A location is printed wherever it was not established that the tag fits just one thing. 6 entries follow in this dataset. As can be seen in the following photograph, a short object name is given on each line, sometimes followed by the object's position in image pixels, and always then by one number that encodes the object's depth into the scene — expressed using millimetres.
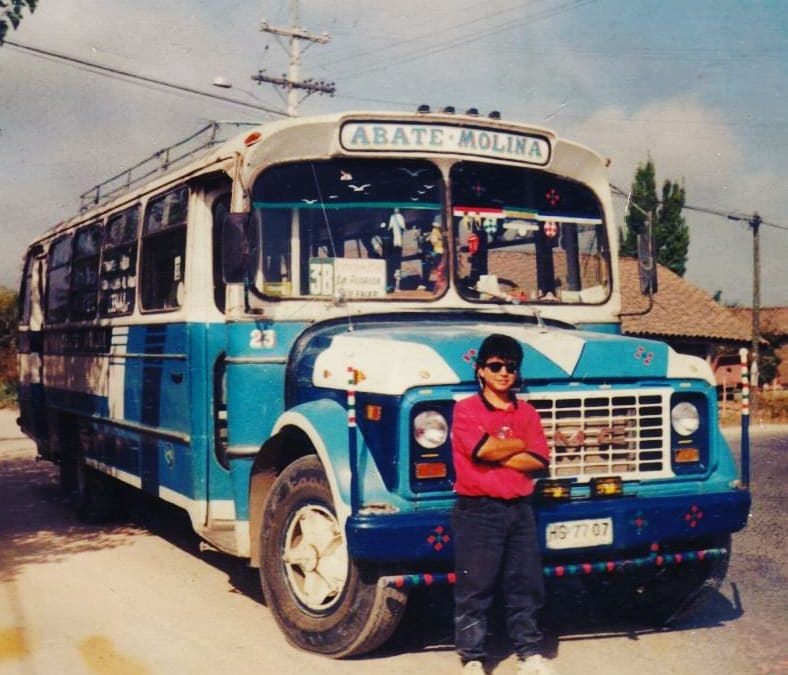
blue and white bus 5184
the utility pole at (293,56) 28656
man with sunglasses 4914
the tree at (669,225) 53844
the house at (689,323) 35406
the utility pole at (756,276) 37062
